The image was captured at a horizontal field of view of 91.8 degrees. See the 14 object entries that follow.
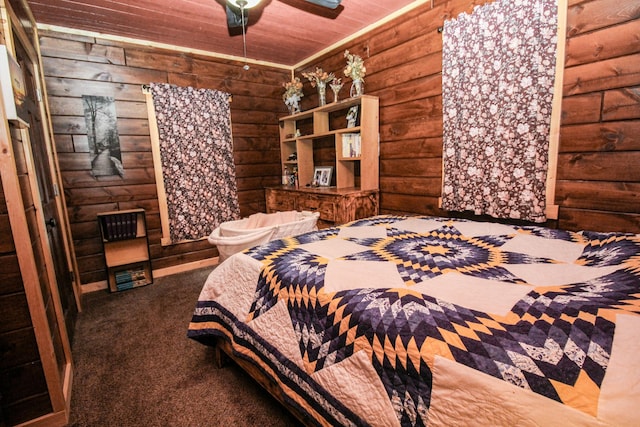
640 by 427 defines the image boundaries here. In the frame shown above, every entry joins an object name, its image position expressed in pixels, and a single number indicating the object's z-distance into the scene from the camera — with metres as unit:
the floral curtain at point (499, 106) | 1.85
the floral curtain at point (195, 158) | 3.21
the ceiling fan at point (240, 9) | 2.25
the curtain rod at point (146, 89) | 3.08
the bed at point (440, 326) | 0.64
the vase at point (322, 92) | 3.28
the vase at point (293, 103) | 3.67
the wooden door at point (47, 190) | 1.87
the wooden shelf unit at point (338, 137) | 2.84
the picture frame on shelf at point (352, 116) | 2.96
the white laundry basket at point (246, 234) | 1.99
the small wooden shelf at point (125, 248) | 2.91
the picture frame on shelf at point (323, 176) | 3.38
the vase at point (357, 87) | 2.93
